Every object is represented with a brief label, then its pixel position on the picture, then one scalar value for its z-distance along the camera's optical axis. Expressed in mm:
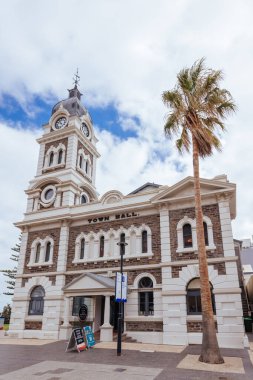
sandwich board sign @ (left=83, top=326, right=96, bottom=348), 14849
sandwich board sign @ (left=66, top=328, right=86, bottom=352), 13805
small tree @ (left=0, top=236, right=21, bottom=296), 44188
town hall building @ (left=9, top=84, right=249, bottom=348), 16656
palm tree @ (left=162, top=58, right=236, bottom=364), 13688
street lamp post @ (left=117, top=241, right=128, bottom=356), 12695
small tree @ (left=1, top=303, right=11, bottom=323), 39422
